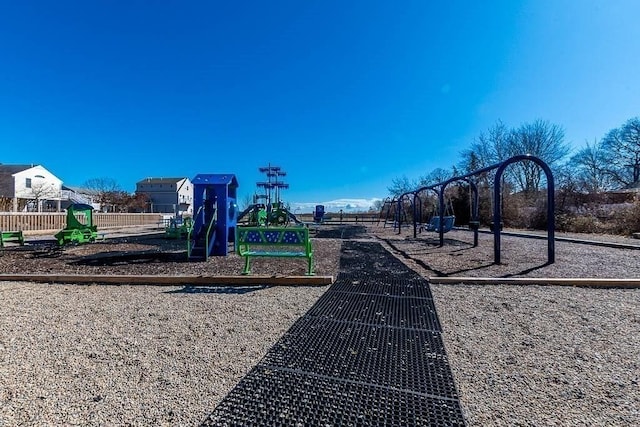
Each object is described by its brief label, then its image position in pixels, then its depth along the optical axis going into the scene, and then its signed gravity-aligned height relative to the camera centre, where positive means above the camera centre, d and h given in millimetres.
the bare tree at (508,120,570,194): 32094 +6438
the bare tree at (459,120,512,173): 34688 +6788
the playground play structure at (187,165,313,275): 6277 -253
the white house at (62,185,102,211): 43603 +3017
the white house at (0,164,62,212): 38416 +4395
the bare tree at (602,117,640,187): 34188 +6631
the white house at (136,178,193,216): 66850 +6097
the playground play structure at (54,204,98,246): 10620 -396
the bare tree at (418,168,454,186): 39038 +4861
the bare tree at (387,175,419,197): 43912 +3783
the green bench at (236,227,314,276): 6203 -372
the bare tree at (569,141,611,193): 33438 +5729
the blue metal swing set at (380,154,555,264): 7500 +384
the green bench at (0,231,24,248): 10323 -528
